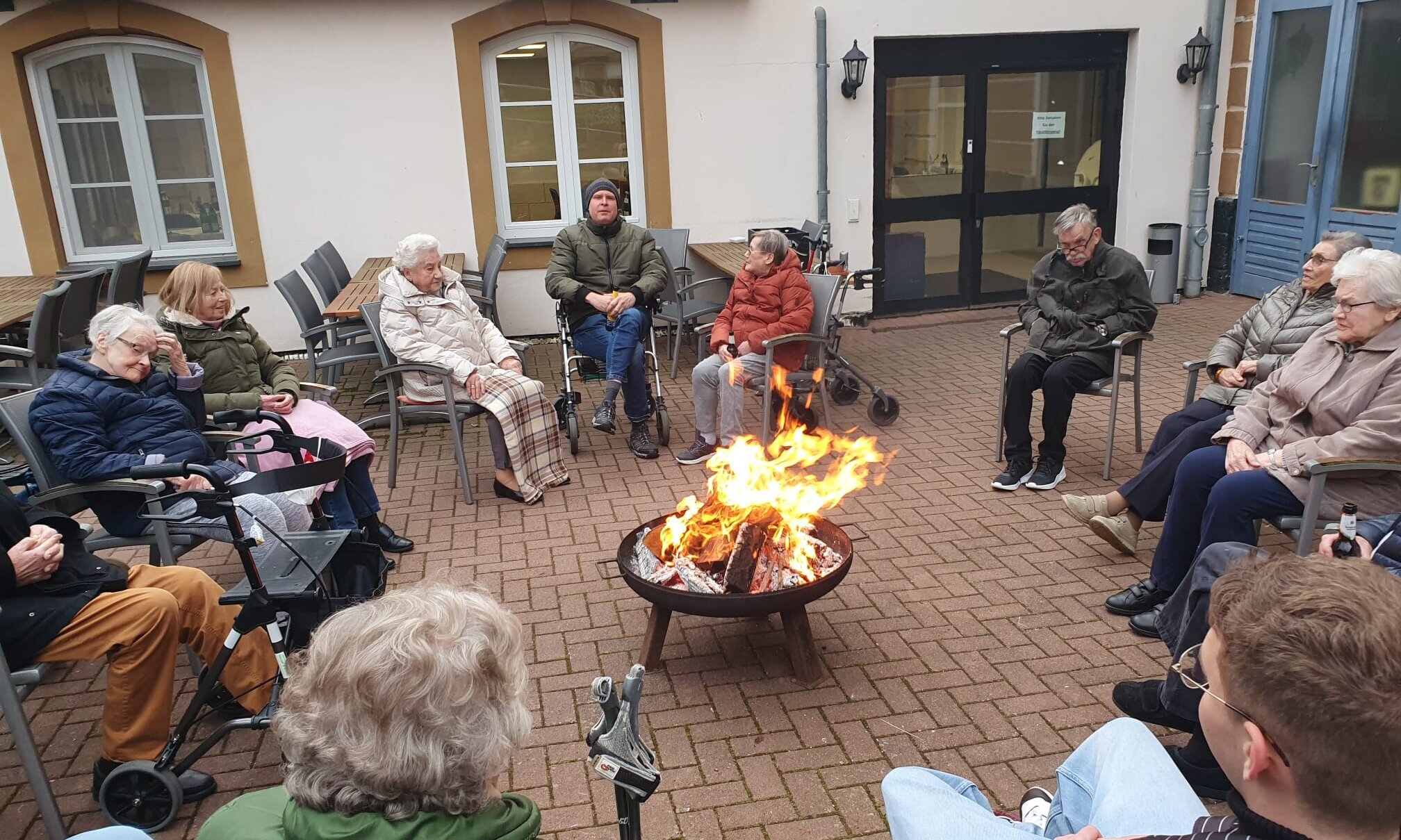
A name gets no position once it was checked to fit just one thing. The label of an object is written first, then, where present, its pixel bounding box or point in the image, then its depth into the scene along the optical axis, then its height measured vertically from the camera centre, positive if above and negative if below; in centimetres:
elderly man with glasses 523 -100
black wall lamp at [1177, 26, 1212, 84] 904 +68
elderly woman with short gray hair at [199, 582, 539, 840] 157 -87
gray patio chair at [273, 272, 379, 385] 640 -101
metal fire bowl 323 -140
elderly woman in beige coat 347 -109
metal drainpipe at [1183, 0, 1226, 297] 919 -31
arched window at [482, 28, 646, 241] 842 +32
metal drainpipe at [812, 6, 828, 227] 846 +32
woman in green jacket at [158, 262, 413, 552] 457 -95
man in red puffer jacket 578 -100
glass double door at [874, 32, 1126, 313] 898 -10
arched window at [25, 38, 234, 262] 790 +27
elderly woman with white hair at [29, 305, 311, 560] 348 -85
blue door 817 -5
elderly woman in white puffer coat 530 -106
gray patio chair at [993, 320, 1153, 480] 520 -124
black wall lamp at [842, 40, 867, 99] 843 +66
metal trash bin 950 -109
